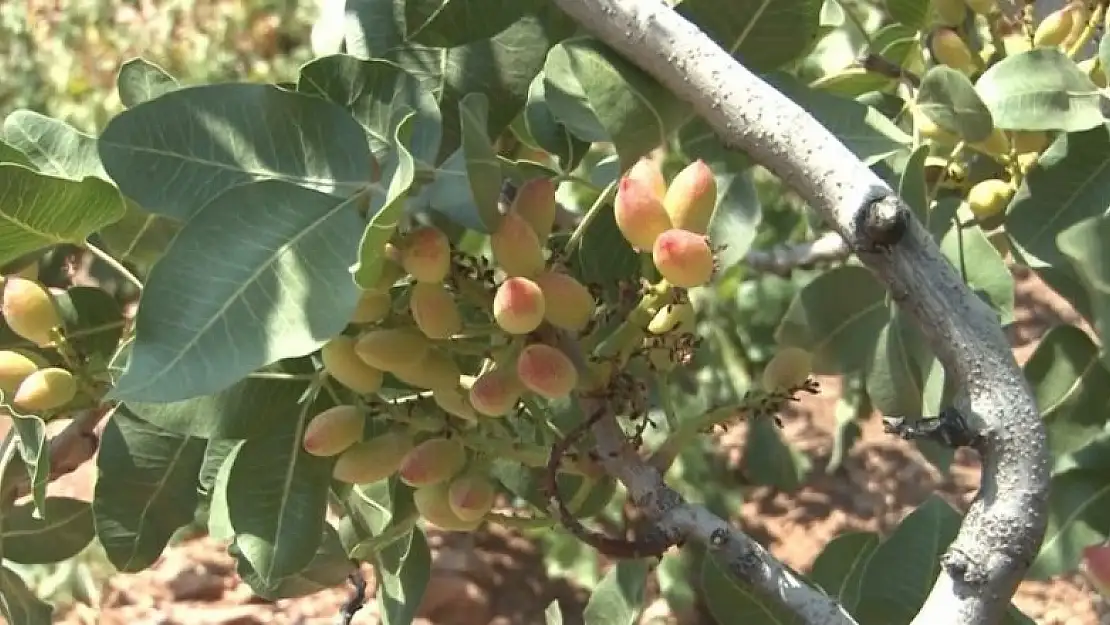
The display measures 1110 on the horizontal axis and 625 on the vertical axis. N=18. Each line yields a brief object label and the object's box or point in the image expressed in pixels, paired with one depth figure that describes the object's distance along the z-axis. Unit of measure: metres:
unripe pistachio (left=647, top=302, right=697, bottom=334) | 0.60
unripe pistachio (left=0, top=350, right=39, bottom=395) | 0.62
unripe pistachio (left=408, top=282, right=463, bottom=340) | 0.53
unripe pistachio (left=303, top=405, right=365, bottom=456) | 0.59
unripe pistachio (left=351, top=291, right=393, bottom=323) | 0.54
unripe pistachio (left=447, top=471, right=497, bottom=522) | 0.60
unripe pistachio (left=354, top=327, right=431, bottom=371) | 0.53
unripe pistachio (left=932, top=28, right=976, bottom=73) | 0.80
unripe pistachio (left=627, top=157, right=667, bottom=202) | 0.54
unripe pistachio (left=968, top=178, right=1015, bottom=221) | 0.76
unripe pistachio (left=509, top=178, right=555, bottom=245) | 0.56
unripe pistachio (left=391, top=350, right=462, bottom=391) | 0.56
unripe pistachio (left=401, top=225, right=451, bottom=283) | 0.51
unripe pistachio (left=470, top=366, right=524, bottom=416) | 0.55
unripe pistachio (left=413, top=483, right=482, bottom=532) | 0.62
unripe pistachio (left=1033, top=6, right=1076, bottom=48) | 0.76
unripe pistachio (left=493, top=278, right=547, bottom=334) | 0.52
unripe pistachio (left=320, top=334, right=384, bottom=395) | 0.55
